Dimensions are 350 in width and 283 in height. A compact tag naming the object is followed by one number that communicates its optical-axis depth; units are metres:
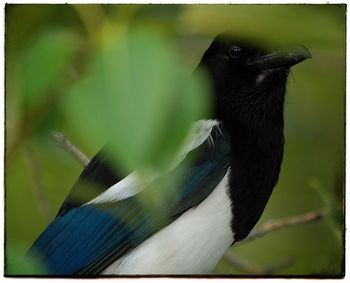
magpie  2.51
